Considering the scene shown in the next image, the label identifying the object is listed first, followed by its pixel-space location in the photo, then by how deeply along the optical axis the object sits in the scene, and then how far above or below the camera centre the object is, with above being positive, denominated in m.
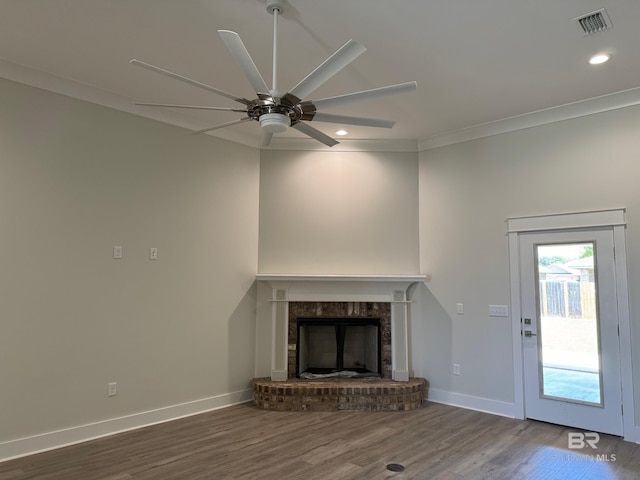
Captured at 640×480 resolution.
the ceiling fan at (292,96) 2.11 +1.10
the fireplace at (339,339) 5.13 -0.66
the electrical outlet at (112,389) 3.95 -0.98
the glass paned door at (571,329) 3.96 -0.41
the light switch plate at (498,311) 4.59 -0.26
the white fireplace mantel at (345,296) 5.00 -0.12
